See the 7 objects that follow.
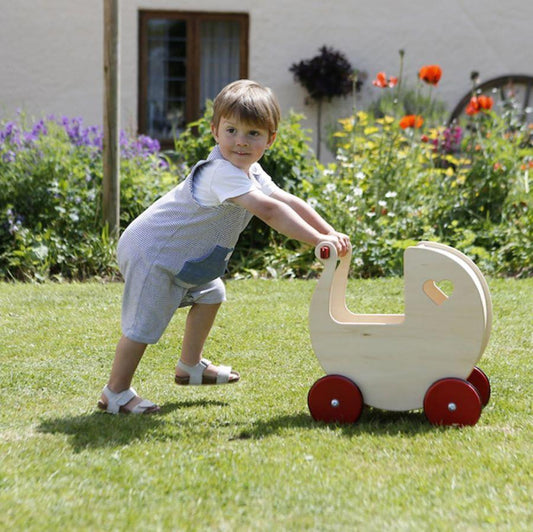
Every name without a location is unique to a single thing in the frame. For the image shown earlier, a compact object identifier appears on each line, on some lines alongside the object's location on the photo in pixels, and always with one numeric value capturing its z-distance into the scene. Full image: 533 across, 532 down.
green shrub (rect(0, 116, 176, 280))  6.37
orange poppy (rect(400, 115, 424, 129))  7.14
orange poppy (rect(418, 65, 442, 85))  7.05
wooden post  6.41
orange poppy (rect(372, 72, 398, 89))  7.27
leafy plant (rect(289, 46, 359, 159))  10.30
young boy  3.10
